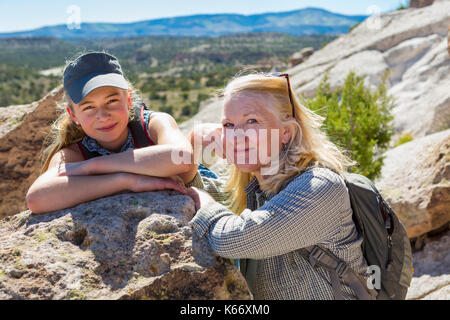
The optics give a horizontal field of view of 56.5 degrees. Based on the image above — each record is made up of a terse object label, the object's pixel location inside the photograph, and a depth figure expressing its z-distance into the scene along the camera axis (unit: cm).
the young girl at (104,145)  215
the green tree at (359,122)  703
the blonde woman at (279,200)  191
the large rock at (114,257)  168
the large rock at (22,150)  403
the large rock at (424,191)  422
